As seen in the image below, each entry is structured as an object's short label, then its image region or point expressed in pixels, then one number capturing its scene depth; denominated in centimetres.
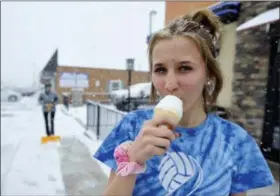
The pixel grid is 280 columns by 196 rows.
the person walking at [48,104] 891
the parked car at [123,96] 1227
